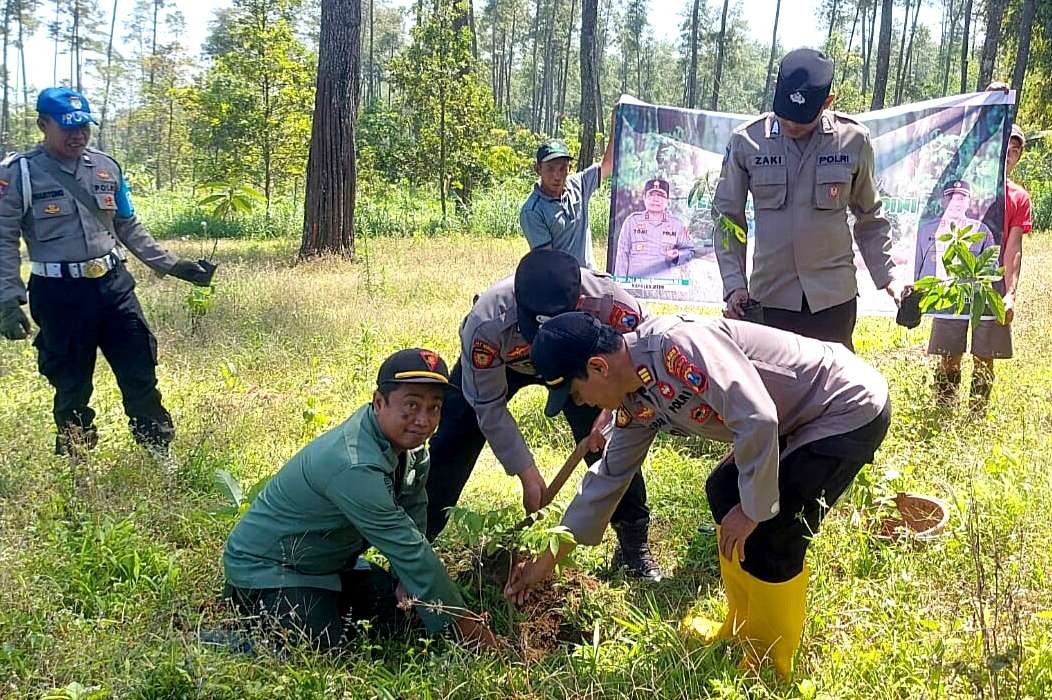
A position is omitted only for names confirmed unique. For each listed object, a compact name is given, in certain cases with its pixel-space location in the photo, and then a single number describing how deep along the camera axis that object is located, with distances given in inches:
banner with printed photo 225.1
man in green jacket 98.9
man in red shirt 188.7
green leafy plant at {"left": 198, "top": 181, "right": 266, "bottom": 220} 234.2
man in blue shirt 206.1
